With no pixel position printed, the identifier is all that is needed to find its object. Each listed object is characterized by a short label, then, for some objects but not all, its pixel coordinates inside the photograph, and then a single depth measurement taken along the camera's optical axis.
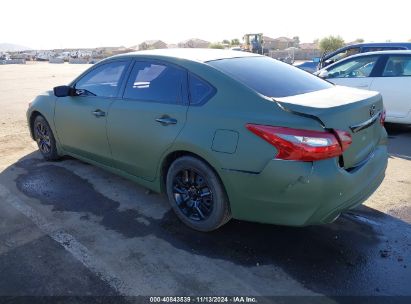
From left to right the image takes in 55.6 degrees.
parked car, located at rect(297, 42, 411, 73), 10.18
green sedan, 2.89
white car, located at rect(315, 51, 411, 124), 6.92
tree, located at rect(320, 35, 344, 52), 52.88
